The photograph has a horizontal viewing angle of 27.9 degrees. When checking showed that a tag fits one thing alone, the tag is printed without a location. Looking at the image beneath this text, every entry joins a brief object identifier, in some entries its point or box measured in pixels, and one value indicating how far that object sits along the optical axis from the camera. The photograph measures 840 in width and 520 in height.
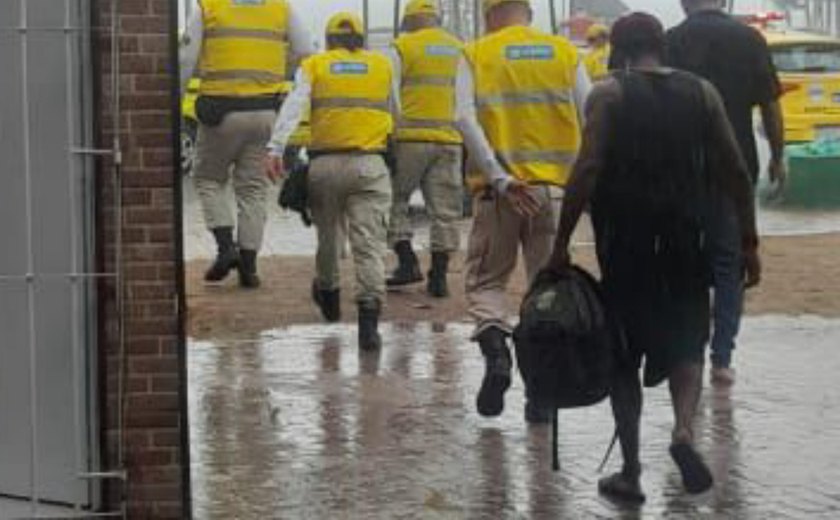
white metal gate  5.59
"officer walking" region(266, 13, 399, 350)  9.96
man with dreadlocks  6.47
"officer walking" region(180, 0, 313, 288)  11.34
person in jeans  8.85
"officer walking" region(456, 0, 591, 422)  7.86
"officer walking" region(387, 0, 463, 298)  12.02
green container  19.06
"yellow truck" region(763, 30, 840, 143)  19.84
